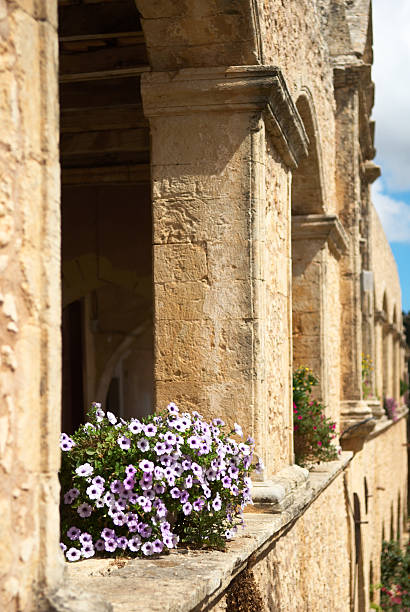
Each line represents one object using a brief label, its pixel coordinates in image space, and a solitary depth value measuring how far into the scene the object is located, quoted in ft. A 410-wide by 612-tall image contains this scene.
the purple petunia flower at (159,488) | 11.99
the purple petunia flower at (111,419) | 12.69
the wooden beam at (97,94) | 28.19
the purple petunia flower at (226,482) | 12.75
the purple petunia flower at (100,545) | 11.89
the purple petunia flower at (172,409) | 13.32
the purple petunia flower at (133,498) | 11.80
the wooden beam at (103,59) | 25.23
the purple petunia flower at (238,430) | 14.11
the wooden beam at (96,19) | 23.38
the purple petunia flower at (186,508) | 12.21
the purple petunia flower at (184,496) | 12.23
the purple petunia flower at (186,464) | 12.30
